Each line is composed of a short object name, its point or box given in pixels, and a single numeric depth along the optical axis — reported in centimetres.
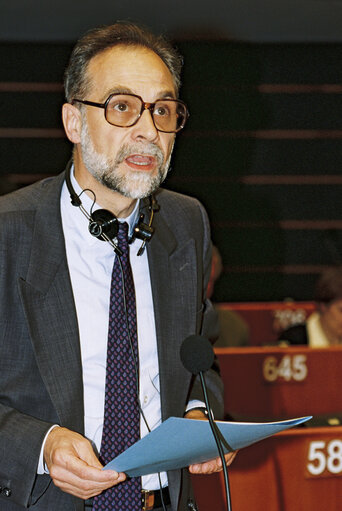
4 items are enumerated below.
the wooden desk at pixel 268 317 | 635
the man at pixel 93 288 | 261
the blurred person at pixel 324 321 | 488
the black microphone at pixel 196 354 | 260
